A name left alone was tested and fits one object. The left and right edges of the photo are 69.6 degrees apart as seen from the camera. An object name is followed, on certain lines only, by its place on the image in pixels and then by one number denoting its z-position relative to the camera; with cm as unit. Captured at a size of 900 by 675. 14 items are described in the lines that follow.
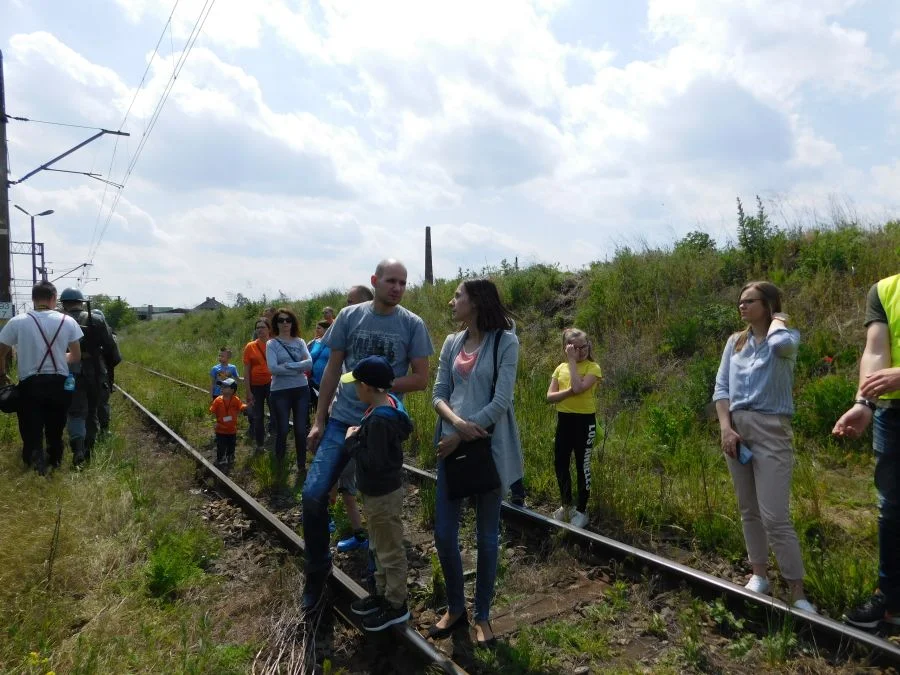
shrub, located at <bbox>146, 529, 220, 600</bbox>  433
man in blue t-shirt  391
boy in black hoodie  355
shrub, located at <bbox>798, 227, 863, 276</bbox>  902
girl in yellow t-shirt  565
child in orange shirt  815
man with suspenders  616
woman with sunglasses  725
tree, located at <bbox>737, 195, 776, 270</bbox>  1003
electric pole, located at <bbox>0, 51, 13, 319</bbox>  1227
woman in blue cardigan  361
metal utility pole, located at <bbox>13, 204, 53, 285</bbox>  4728
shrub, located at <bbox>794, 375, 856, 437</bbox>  675
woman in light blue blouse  384
